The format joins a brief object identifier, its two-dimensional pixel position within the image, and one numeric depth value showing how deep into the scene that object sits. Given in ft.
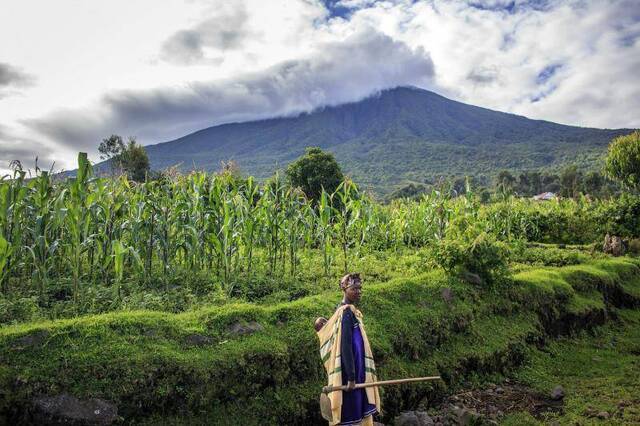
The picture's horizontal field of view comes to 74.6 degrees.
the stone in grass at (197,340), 14.48
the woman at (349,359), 11.85
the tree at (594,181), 151.72
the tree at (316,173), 73.46
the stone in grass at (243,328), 15.51
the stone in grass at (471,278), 24.68
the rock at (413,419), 15.44
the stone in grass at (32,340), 12.38
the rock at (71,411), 11.48
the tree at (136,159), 98.12
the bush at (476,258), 24.72
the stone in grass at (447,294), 22.34
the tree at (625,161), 98.99
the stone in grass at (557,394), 19.06
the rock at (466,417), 16.22
